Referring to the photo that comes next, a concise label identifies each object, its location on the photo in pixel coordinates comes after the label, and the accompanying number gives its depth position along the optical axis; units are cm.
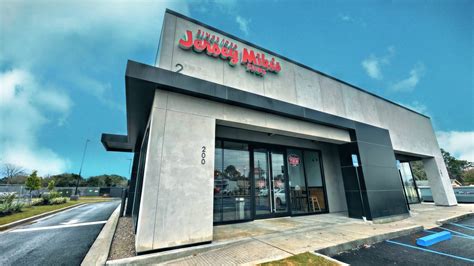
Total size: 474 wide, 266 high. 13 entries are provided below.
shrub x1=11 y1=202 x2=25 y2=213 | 945
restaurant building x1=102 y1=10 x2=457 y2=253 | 394
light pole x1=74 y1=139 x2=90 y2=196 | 2767
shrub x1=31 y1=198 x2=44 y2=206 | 1338
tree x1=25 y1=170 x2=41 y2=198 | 1612
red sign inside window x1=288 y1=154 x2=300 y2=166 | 834
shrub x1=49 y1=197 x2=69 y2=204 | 1422
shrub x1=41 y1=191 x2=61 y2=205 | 1408
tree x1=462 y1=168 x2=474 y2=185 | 3223
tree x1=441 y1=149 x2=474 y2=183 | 3841
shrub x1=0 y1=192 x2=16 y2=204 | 939
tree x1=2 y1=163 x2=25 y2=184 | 3088
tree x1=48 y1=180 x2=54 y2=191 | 1977
